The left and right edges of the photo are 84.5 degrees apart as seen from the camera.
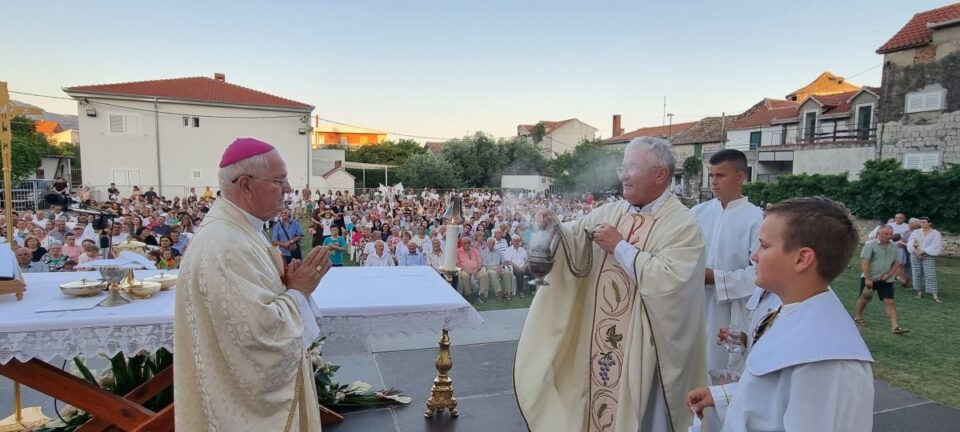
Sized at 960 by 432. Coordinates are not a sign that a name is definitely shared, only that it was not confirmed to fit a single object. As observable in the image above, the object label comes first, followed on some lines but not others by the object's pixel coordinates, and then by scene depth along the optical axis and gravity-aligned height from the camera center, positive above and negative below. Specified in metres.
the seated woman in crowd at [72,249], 8.87 -1.43
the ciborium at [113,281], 2.97 -0.69
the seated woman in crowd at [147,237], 9.94 -1.34
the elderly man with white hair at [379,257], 10.52 -1.72
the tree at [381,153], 53.59 +1.77
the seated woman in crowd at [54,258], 8.11 -1.50
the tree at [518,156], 39.78 +1.36
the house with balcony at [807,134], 25.23 +2.81
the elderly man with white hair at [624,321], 2.74 -0.82
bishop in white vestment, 2.02 -0.58
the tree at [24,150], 30.50 +0.85
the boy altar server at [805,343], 1.27 -0.41
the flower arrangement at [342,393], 3.78 -1.70
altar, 2.63 -0.85
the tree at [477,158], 39.00 +1.05
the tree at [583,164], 33.59 +0.73
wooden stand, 2.88 -1.29
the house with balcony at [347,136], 85.29 +5.66
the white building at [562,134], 54.58 +4.30
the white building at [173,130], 23.97 +1.78
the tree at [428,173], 35.81 -0.06
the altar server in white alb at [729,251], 3.49 -0.51
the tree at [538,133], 48.50 +3.75
